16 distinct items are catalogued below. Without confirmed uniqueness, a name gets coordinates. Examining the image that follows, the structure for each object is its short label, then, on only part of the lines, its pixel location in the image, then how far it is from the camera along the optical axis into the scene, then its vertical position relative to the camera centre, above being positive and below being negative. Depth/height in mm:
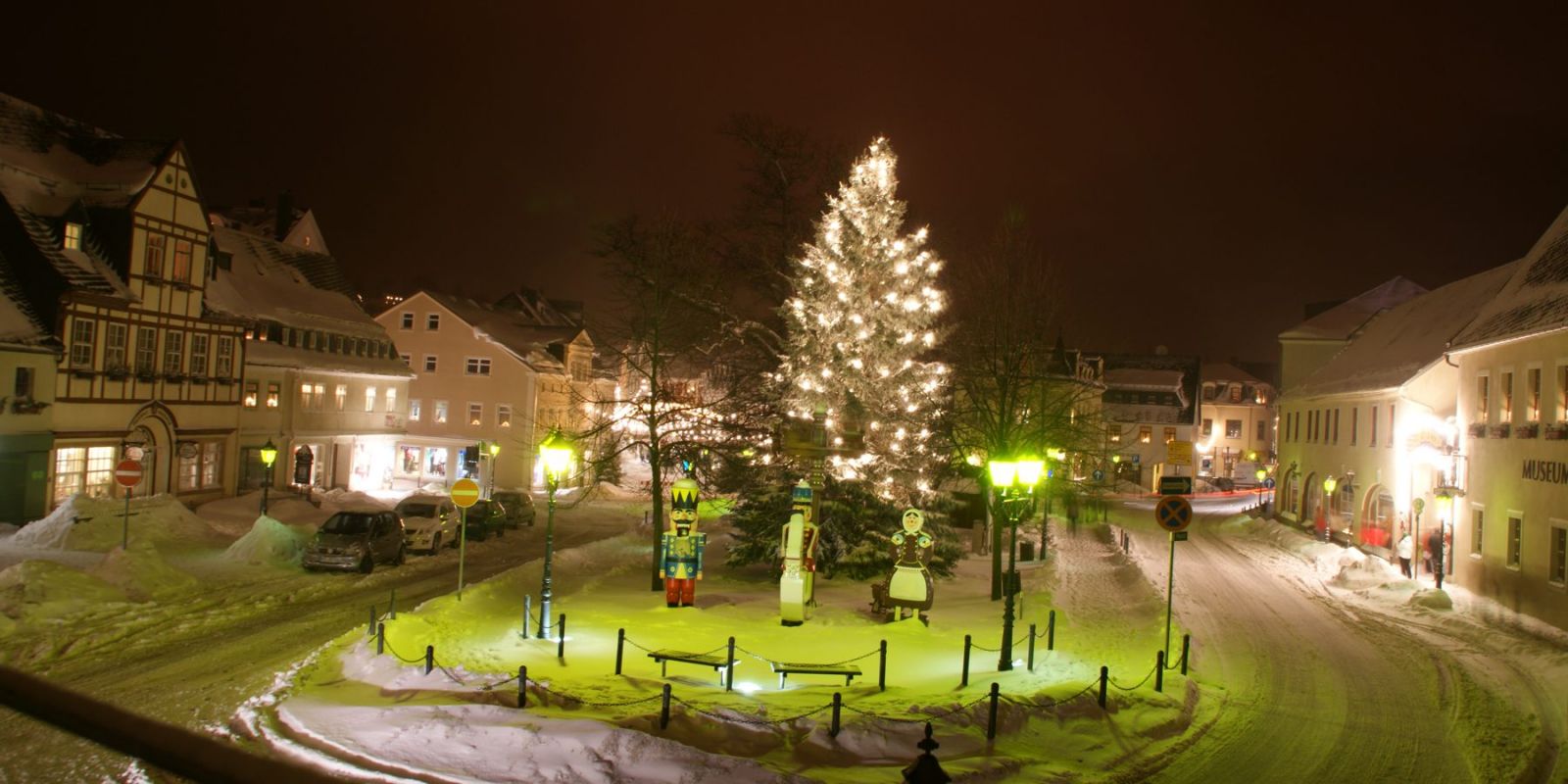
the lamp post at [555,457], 19188 -865
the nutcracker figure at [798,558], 20172 -2648
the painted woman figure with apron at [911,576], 20875 -2983
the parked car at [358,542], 25359 -3548
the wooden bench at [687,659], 15172 -3547
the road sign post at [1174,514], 17203 -1208
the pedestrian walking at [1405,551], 30156 -2866
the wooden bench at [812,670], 15039 -3595
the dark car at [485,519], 35500 -3919
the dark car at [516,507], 39781 -3820
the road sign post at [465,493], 19609 -1670
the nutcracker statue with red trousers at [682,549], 20984 -2710
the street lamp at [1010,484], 16984 -962
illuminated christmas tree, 24719 +2335
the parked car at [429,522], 30281 -3526
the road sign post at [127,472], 22922 -1844
